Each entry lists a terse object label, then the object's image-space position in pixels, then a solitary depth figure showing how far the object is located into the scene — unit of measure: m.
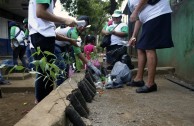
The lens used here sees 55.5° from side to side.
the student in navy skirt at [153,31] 2.42
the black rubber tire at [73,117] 1.44
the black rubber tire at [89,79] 2.72
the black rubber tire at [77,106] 1.66
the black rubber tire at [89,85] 2.49
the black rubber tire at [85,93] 2.14
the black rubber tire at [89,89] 2.32
